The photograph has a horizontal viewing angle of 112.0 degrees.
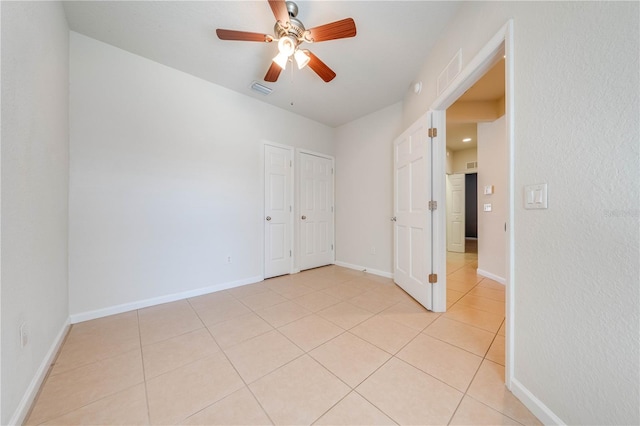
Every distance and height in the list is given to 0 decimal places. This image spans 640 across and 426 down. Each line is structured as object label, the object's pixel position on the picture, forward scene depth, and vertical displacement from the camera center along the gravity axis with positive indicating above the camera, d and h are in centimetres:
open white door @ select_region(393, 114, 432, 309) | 222 +0
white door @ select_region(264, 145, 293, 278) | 324 +2
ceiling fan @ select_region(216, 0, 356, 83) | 158 +138
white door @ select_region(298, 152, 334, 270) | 369 +2
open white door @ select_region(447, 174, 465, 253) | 526 -3
